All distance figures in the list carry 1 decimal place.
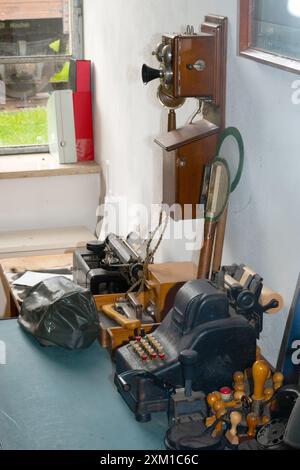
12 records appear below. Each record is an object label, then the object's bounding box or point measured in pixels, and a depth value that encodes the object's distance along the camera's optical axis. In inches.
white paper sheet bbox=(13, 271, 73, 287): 131.0
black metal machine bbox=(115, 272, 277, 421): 81.0
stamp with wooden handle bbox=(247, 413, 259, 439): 76.8
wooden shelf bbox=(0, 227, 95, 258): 158.4
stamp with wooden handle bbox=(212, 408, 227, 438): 76.3
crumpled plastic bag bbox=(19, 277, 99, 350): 97.3
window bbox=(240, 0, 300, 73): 83.5
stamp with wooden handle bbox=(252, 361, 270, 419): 77.5
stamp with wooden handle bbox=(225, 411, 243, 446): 75.8
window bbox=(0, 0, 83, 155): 176.6
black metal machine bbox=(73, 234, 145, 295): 112.7
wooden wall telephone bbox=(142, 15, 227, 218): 98.3
